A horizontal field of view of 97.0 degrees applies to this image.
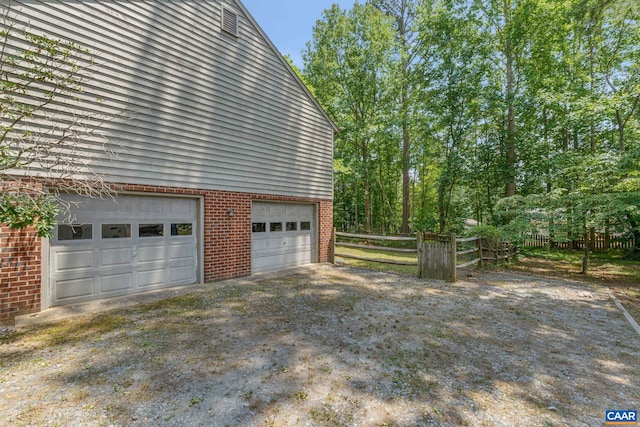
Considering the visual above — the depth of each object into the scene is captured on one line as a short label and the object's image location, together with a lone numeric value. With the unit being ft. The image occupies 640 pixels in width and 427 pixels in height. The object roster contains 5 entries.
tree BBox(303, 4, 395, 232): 61.46
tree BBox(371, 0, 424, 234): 58.49
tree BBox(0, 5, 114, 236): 13.55
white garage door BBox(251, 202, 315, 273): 27.27
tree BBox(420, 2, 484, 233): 49.67
